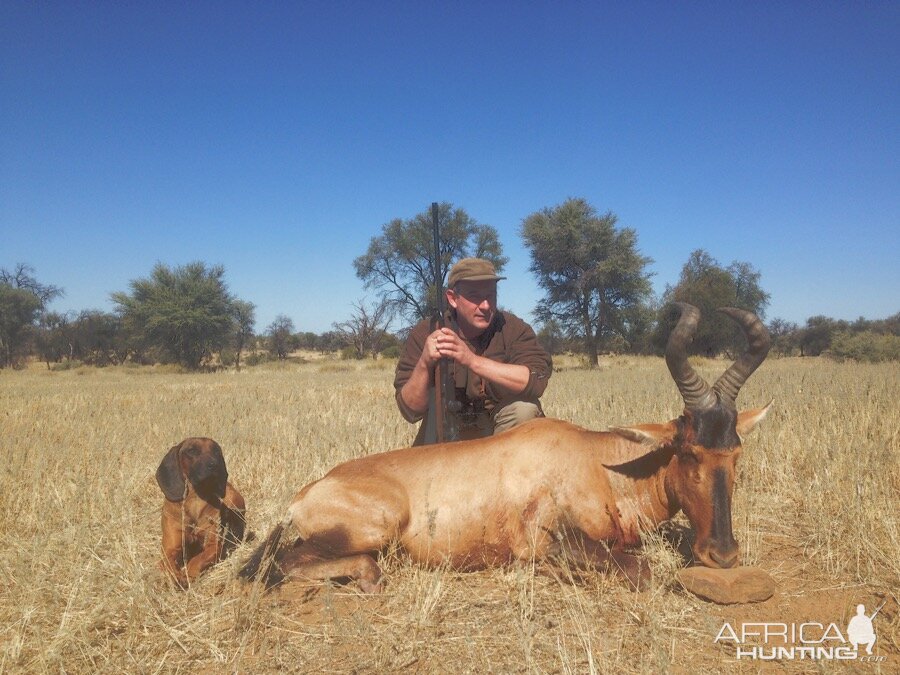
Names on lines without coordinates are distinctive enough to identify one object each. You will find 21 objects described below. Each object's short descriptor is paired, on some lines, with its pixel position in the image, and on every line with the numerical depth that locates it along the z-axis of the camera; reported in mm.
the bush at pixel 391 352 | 42812
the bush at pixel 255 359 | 44394
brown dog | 3426
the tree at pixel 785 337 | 48969
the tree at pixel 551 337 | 31312
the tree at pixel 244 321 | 49919
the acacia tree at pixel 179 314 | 37688
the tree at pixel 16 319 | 43812
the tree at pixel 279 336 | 66869
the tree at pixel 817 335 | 46281
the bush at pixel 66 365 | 36219
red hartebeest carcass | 3279
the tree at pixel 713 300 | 31106
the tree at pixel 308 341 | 77312
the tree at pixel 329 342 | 70375
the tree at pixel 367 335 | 50625
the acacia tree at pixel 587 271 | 29828
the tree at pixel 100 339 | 45281
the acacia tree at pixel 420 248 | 36625
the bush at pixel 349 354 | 47931
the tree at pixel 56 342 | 45281
